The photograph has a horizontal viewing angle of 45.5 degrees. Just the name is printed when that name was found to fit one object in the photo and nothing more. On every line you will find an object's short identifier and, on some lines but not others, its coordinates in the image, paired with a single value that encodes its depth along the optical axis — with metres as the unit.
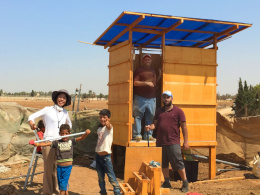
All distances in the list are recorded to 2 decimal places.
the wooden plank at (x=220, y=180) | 7.34
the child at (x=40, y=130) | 6.18
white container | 7.39
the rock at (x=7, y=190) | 4.92
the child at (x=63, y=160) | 4.86
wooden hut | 7.50
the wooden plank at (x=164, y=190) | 5.08
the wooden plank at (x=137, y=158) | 4.99
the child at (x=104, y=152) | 5.04
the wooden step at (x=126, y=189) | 4.48
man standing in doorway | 7.53
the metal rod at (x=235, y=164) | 8.46
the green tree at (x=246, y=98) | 27.44
